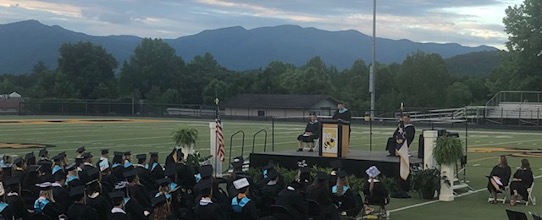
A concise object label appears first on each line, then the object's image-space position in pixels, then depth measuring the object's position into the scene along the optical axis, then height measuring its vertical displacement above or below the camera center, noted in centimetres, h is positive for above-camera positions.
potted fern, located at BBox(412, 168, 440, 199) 1834 -248
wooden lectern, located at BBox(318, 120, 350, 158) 2038 -164
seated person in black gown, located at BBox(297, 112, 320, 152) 2486 -191
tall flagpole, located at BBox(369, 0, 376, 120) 5716 +48
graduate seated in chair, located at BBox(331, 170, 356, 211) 1362 -207
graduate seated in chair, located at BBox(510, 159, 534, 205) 1738 -235
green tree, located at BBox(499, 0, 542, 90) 7256 +315
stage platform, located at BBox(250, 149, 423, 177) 1962 -223
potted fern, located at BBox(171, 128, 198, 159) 2172 -180
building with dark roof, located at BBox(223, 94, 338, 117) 8475 -342
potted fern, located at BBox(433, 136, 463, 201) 1828 -190
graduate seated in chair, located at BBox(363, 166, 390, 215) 1540 -229
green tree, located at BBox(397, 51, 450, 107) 11438 -87
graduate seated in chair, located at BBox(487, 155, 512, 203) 1761 -230
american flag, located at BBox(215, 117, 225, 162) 2158 -187
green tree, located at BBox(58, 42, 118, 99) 9950 +48
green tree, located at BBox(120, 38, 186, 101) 11562 +19
